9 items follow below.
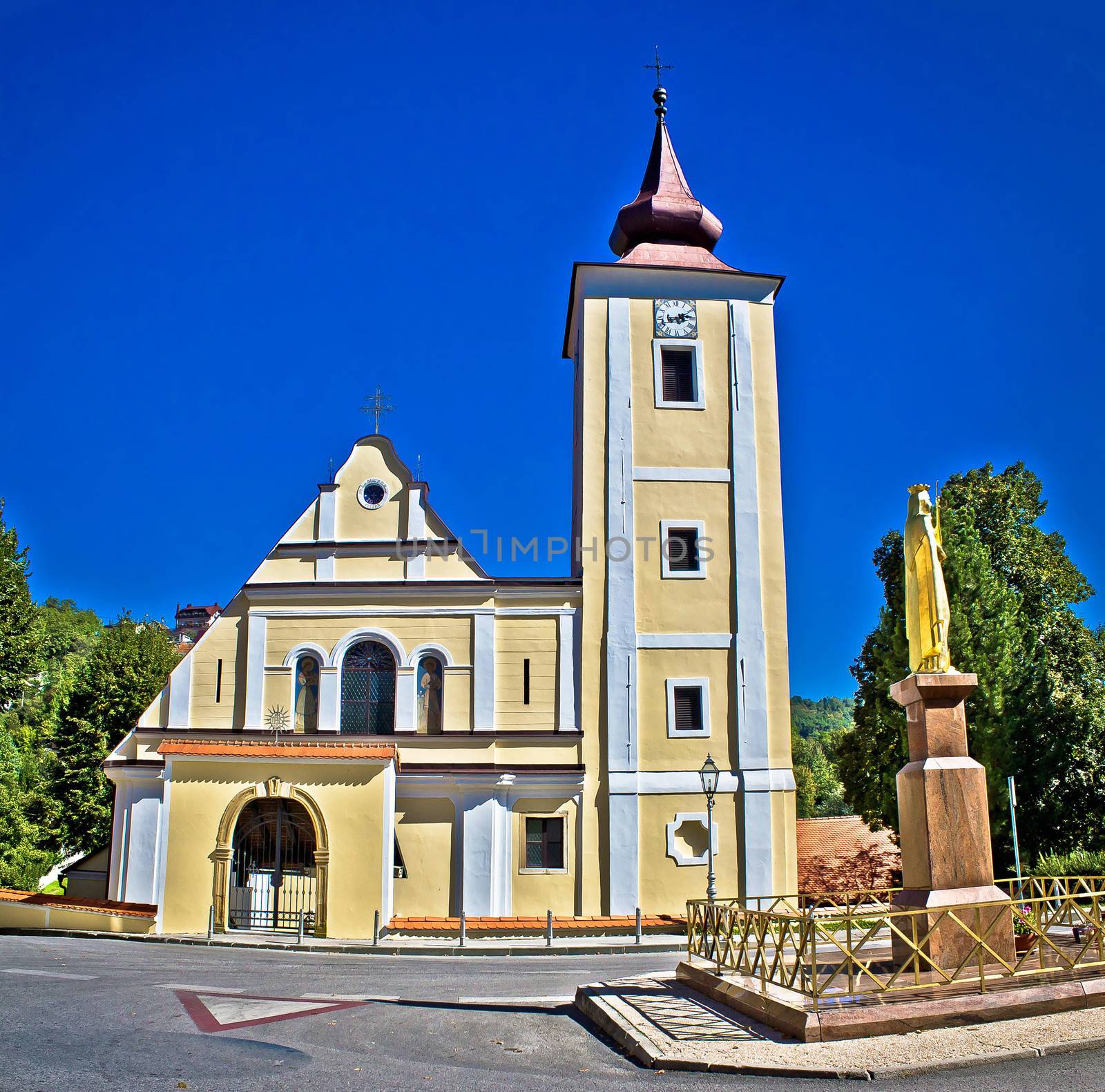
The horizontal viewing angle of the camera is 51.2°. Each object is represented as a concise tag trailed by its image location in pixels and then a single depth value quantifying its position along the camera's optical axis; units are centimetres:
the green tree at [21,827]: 3609
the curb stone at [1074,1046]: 992
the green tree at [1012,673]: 2908
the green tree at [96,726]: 4003
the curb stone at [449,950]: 2198
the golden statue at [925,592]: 1413
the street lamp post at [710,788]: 2289
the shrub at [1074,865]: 2128
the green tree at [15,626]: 3331
